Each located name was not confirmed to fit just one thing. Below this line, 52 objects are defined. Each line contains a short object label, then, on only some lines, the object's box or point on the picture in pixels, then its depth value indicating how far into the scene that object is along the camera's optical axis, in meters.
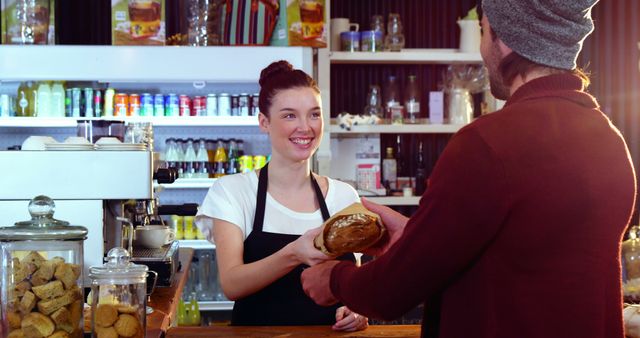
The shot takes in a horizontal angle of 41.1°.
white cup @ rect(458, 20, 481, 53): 5.34
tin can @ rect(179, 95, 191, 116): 5.00
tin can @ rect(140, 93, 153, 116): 4.97
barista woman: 2.47
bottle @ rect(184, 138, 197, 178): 5.02
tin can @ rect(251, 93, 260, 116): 5.04
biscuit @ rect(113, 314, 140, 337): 1.74
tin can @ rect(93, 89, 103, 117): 4.97
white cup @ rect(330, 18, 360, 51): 5.36
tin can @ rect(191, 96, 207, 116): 5.02
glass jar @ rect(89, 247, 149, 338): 1.74
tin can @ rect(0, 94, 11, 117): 4.92
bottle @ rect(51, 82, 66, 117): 4.93
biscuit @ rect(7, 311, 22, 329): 1.72
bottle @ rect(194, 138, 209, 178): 5.03
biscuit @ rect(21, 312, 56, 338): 1.69
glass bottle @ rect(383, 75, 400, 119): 5.48
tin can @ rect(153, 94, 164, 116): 4.97
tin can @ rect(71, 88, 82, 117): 4.93
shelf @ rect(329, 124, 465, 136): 5.18
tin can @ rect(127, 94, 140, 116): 4.96
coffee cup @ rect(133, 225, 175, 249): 2.90
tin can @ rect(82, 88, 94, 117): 4.95
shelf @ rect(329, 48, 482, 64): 5.20
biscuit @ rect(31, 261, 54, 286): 1.73
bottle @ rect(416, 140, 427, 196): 5.54
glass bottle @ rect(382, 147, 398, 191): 5.47
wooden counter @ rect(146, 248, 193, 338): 2.03
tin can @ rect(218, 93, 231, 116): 5.03
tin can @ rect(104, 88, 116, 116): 5.00
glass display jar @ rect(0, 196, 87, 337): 1.71
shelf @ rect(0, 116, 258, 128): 4.86
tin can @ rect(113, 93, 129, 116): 4.96
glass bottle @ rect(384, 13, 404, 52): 5.35
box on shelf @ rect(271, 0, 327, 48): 4.95
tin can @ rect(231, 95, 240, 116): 5.04
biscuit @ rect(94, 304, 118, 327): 1.73
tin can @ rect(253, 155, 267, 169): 5.07
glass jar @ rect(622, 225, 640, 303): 2.26
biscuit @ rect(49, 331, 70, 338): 1.71
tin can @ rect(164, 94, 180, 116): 4.98
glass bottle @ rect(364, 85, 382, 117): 5.44
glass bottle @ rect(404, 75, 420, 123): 5.41
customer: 1.27
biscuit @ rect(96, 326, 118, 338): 1.73
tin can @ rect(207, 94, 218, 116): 5.03
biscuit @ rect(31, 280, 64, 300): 1.71
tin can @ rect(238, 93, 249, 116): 5.03
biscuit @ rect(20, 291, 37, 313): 1.70
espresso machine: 2.43
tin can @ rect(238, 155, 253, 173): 5.07
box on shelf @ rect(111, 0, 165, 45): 4.89
